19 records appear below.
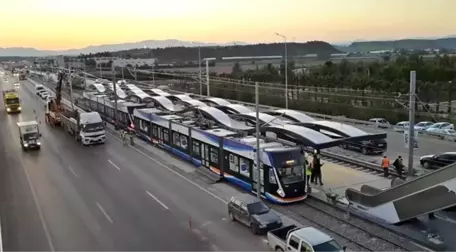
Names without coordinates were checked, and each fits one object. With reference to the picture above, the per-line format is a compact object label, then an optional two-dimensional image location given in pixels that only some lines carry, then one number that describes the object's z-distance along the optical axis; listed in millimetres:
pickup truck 15375
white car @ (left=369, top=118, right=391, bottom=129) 47091
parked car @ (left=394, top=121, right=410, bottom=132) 43012
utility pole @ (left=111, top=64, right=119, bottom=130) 50425
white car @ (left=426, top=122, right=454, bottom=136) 41031
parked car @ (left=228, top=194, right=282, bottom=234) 19188
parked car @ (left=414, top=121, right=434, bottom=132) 43362
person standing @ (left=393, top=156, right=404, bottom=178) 26875
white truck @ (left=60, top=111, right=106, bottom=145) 41844
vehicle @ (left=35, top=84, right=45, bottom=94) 103188
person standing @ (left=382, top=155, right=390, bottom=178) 27484
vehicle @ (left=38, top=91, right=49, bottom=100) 92662
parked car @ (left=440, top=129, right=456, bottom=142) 38806
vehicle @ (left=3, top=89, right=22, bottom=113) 70000
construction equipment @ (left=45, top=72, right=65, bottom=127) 56141
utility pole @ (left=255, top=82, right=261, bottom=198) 22953
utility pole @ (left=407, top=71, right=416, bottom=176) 23281
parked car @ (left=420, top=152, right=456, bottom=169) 28948
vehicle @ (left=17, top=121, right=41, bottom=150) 40875
